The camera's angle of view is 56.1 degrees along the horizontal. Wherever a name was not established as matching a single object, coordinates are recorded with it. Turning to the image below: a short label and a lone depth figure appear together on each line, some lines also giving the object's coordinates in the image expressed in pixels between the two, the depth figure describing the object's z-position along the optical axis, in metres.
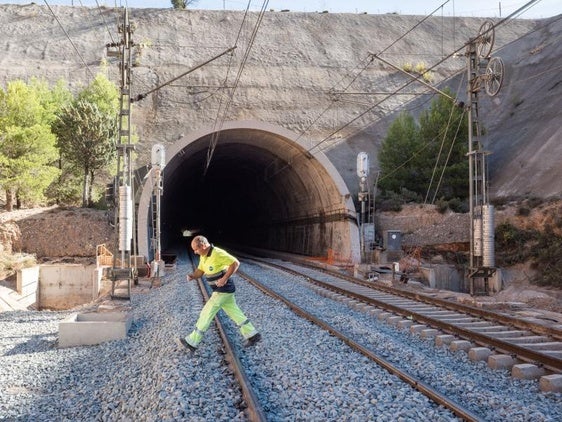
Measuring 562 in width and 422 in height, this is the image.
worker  6.95
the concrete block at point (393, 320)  9.80
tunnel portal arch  23.45
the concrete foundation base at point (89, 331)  9.42
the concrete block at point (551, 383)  5.82
